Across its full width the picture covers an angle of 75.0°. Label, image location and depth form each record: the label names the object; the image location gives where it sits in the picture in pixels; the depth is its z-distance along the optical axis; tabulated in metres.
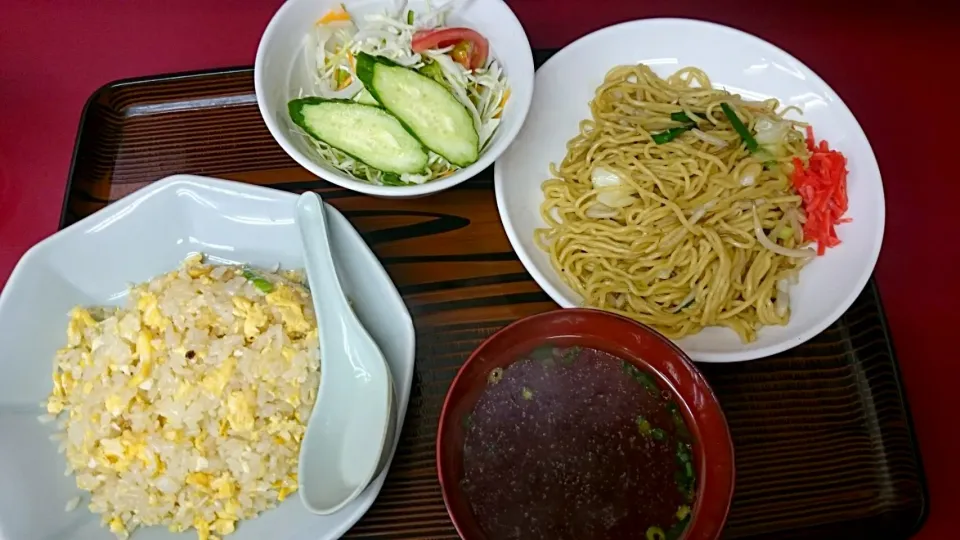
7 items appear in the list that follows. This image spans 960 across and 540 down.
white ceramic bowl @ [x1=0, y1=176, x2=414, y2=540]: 0.28
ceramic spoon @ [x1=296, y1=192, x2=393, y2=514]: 0.27
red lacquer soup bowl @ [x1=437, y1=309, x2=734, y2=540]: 0.24
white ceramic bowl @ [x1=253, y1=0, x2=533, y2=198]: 0.31
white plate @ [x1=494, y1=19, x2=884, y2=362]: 0.32
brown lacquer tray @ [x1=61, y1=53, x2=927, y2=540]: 0.29
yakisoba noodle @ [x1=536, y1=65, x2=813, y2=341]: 0.33
